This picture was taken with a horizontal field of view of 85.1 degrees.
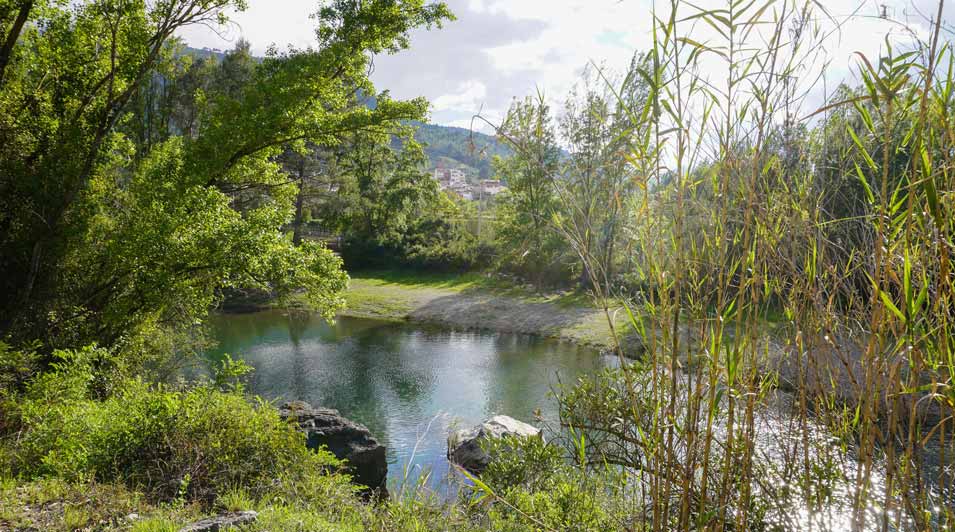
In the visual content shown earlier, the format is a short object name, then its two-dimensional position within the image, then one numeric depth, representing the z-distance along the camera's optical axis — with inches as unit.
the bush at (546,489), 104.6
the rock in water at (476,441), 216.2
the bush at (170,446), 127.8
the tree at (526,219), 655.8
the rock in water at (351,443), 206.0
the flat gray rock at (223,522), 96.9
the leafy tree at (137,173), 220.8
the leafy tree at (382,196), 882.8
